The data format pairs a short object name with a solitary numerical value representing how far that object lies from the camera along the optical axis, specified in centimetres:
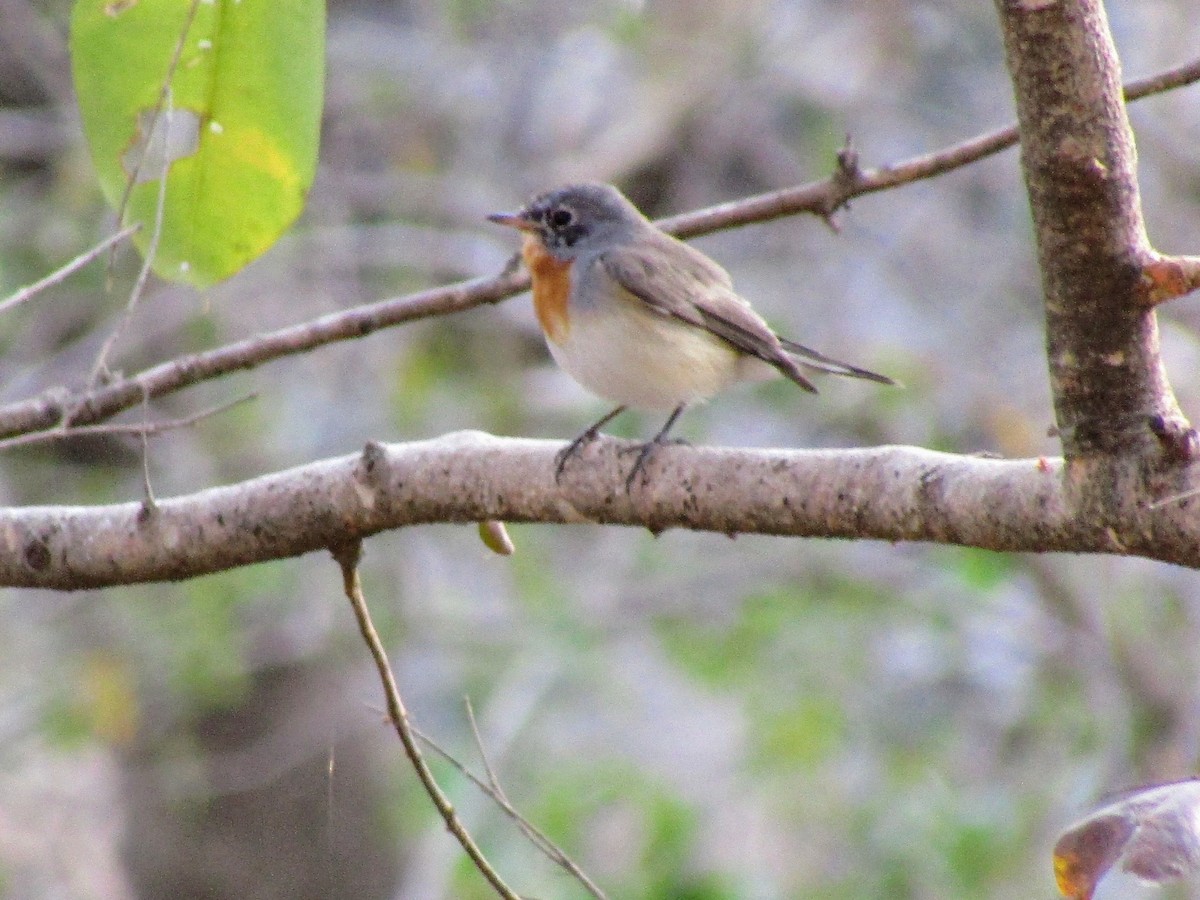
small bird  772
